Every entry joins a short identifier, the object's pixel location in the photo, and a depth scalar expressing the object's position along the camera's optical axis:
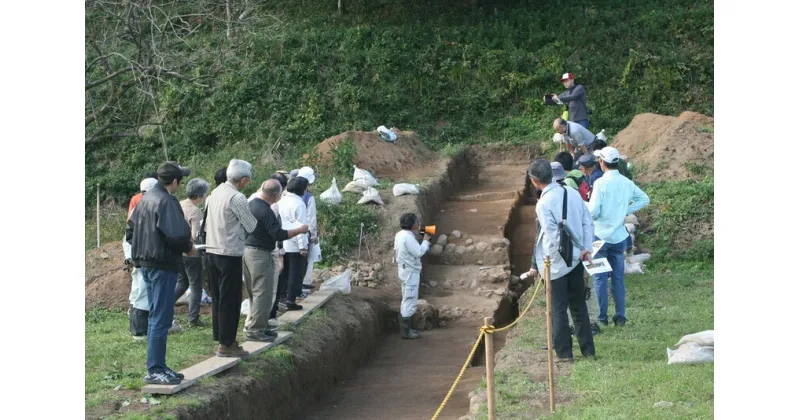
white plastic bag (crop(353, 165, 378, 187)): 17.66
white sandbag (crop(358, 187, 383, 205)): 16.75
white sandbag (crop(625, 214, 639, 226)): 16.12
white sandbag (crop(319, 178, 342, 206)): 16.16
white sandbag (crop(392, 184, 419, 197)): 17.23
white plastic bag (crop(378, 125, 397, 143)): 20.88
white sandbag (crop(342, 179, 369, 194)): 17.34
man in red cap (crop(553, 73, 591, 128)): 17.34
